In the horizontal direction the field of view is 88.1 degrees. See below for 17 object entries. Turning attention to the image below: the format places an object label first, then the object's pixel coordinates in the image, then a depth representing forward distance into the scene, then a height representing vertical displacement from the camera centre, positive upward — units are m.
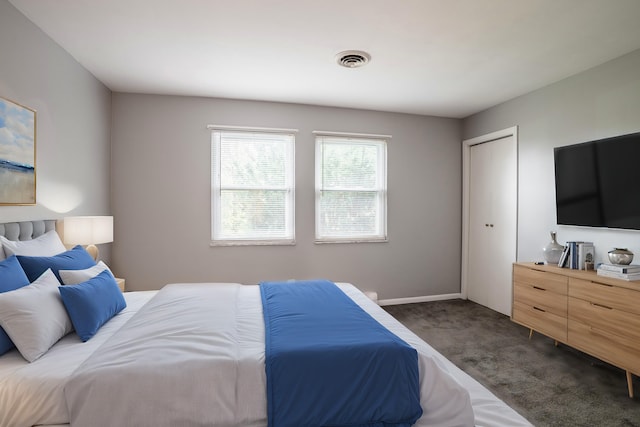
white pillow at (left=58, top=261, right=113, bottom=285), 1.97 -0.39
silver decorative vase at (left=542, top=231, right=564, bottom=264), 3.23 -0.37
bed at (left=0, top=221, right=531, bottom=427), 1.36 -0.73
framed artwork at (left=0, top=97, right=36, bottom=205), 2.16 +0.40
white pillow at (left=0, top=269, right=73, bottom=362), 1.53 -0.52
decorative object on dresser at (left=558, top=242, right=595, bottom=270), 2.91 -0.36
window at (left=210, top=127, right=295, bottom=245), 3.98 +0.32
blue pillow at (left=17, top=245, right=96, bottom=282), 1.94 -0.32
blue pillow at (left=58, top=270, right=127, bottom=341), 1.76 -0.52
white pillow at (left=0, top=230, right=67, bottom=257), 1.99 -0.22
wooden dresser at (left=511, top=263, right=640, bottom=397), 2.30 -0.78
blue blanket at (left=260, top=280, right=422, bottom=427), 1.43 -0.75
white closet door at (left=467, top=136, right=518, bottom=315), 3.99 -0.11
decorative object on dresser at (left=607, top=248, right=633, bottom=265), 2.57 -0.33
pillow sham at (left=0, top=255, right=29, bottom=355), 1.54 -0.35
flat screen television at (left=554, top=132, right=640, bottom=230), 2.65 +0.27
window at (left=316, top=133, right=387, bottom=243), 4.27 +0.32
